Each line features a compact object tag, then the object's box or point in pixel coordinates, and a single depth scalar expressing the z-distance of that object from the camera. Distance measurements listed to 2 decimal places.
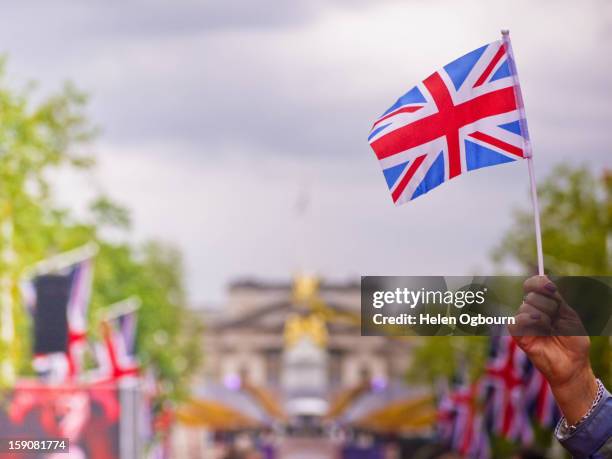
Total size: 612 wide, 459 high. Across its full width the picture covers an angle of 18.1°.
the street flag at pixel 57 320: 40.94
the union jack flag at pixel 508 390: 36.16
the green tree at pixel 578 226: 48.75
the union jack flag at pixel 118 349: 44.94
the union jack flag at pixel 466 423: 52.47
